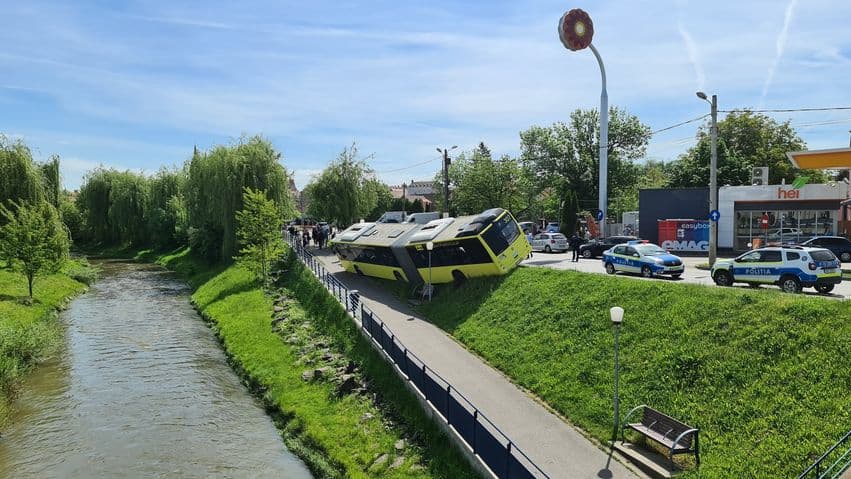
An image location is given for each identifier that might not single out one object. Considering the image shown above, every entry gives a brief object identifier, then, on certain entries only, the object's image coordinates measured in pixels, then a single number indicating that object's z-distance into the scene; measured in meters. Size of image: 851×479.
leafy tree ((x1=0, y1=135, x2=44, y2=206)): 32.38
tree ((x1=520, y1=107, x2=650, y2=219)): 61.56
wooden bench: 10.26
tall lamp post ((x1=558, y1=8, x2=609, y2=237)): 38.22
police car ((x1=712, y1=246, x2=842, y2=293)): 17.48
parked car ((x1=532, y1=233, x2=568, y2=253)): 38.97
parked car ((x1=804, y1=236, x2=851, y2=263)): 29.72
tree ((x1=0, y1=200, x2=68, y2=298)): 28.35
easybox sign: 37.28
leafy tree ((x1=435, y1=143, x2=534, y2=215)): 56.97
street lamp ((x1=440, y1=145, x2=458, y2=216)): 42.25
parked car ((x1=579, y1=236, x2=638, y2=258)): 34.56
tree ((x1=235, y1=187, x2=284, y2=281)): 33.91
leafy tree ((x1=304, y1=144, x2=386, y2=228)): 44.44
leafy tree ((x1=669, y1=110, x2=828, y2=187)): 53.69
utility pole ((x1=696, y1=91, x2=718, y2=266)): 25.64
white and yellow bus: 22.86
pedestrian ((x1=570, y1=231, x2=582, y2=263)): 30.20
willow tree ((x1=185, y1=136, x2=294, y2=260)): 38.66
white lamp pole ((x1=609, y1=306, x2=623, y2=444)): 11.40
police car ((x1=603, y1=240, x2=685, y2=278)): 22.38
